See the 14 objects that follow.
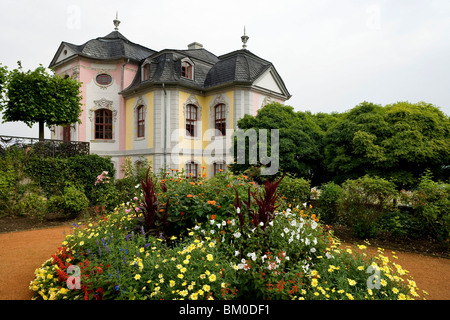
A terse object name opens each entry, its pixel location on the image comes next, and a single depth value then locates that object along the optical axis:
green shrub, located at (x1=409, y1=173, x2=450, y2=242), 5.88
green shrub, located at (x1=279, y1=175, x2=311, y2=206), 7.80
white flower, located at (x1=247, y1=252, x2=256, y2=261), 3.00
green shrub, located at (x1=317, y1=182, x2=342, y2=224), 7.63
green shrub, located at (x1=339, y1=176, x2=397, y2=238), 6.74
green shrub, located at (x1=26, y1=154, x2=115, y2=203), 9.55
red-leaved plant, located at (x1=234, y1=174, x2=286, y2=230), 3.57
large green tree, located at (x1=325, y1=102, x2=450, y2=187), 8.51
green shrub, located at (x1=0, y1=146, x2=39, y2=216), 8.68
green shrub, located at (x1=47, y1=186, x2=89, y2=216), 8.63
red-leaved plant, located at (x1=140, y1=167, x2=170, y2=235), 4.22
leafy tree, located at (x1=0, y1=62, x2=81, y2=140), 11.04
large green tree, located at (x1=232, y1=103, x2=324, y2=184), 11.07
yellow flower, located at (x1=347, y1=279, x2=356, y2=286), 2.73
